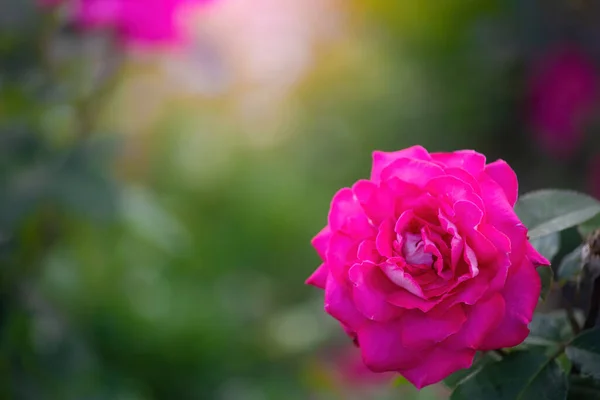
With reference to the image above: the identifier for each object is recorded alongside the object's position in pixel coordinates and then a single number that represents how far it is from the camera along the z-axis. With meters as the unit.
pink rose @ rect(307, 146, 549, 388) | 0.87
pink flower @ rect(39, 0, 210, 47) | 1.38
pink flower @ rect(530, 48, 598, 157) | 2.12
